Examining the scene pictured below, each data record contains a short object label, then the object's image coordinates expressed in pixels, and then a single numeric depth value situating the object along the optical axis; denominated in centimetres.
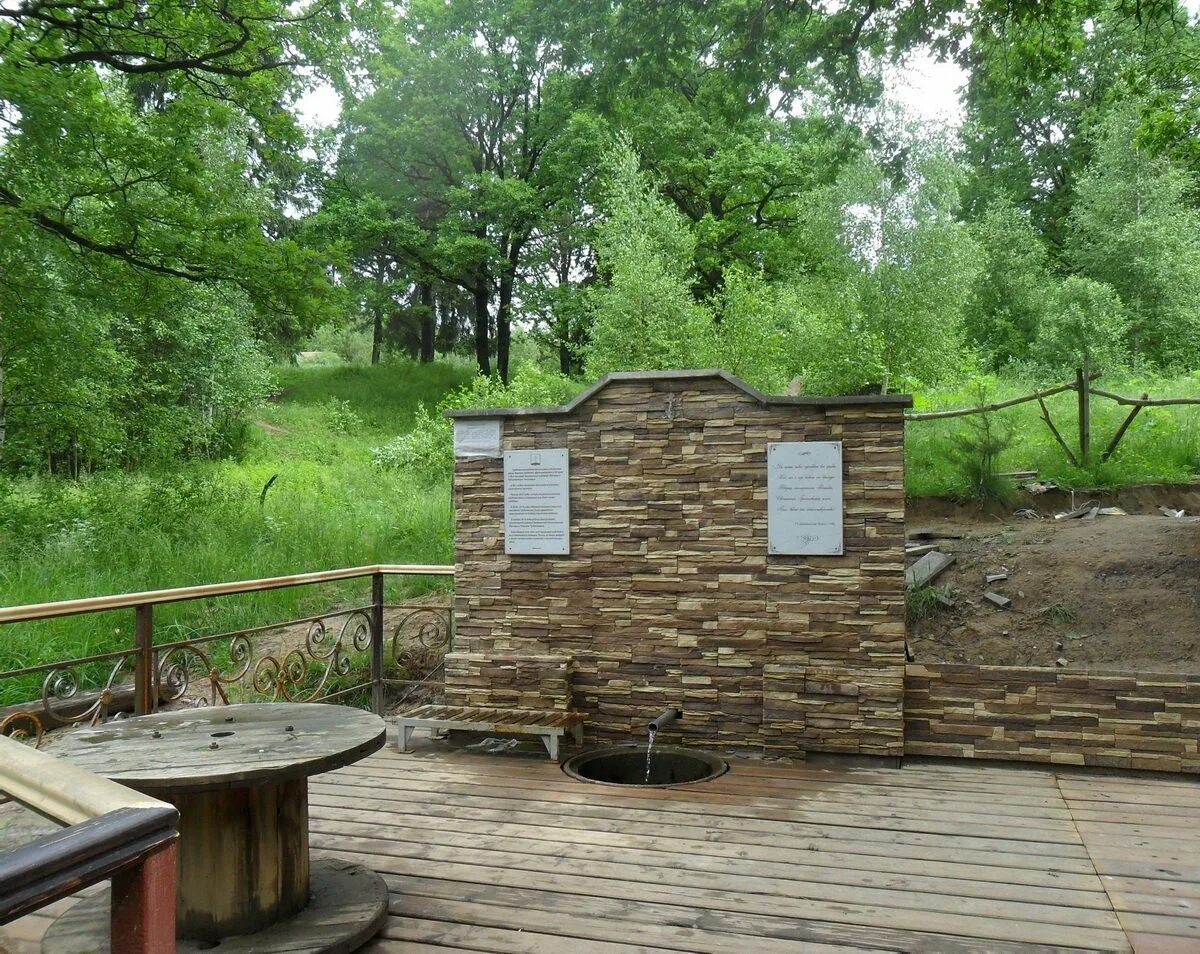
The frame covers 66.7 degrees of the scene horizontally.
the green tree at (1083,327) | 1845
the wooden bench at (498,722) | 520
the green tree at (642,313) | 1559
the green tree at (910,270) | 1941
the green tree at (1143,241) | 2025
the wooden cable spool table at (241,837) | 271
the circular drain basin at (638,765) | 513
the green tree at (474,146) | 2320
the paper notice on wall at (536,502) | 564
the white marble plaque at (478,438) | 579
